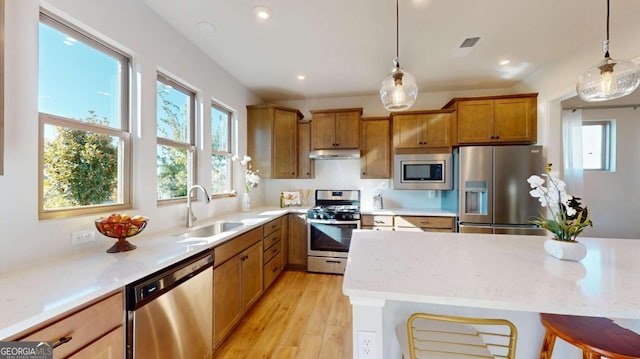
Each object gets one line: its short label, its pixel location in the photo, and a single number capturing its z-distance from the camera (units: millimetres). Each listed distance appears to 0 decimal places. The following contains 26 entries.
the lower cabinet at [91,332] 893
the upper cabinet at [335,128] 3783
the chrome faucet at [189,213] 2336
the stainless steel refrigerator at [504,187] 3037
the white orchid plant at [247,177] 3480
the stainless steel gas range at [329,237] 3457
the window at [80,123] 1436
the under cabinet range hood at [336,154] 3755
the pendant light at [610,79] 1406
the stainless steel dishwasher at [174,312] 1211
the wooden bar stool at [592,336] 973
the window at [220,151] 3107
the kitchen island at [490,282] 887
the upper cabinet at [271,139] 3812
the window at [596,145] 3986
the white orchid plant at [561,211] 1262
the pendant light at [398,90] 1664
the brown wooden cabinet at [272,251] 2859
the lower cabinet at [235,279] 1896
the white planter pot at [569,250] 1255
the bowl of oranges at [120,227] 1455
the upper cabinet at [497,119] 3236
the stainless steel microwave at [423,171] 3457
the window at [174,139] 2244
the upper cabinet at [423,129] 3498
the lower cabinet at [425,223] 3279
